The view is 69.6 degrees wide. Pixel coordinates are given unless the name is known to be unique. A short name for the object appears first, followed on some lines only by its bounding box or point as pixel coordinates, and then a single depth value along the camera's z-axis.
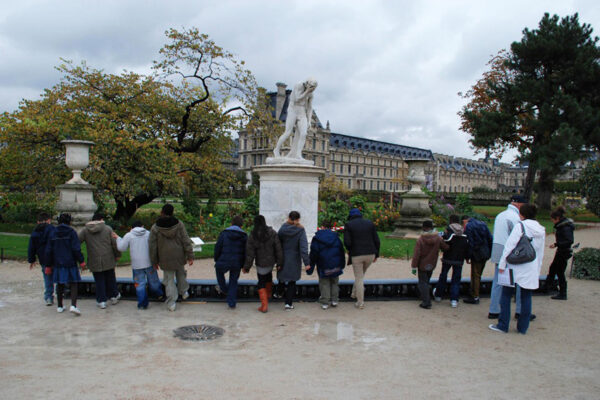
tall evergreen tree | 23.83
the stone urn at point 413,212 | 16.56
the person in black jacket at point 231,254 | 6.59
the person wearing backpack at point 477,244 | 7.06
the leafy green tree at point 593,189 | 10.26
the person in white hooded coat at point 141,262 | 6.55
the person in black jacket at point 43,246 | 6.37
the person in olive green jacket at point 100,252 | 6.50
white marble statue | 9.39
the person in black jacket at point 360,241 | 6.69
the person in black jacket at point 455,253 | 6.99
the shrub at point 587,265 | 9.39
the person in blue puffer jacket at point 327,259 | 6.56
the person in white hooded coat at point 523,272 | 5.59
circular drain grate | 5.30
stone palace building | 89.55
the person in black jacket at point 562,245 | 7.51
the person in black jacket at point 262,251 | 6.54
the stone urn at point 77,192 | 11.18
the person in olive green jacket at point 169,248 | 6.48
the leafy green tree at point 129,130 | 14.66
